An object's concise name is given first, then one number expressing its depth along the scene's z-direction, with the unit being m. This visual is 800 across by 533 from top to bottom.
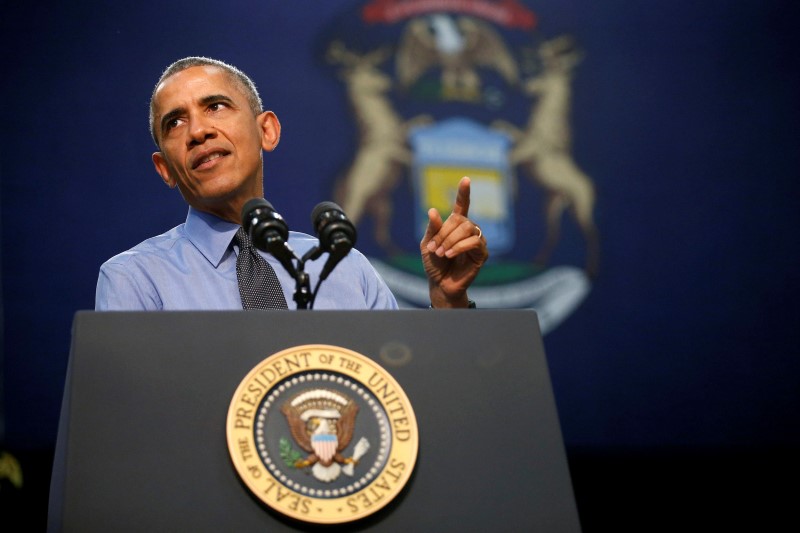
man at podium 8.52
